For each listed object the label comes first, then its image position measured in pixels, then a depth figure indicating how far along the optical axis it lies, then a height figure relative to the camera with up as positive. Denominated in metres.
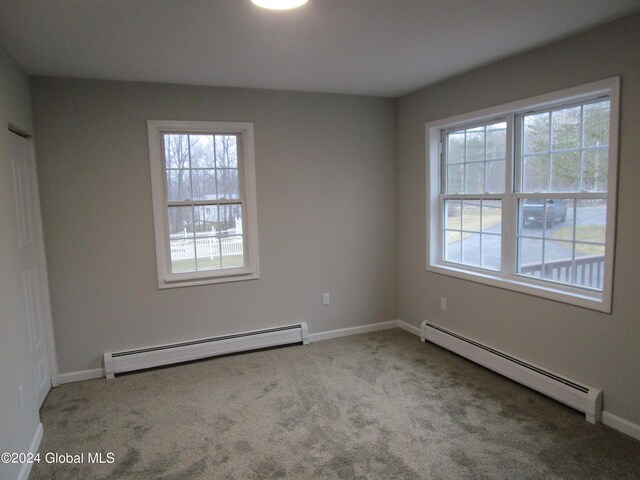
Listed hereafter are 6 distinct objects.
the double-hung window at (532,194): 2.73 +0.02
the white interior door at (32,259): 2.90 -0.36
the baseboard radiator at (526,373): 2.70 -1.29
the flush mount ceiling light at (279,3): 2.03 +0.96
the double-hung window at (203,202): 3.75 +0.03
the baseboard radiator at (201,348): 3.61 -1.30
